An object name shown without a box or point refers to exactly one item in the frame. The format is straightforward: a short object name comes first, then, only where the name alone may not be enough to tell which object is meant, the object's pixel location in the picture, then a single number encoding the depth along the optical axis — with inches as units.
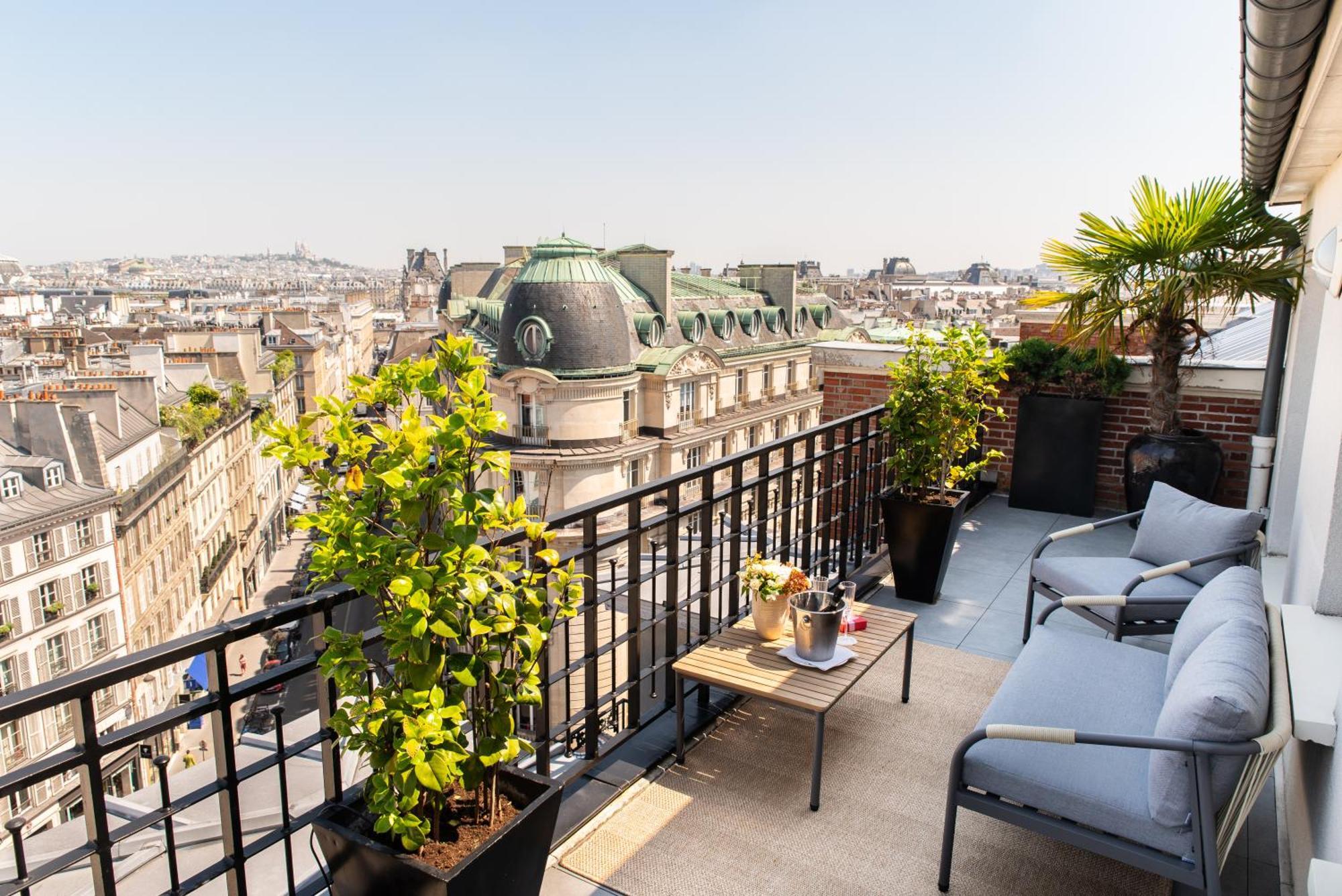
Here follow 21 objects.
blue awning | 1030.0
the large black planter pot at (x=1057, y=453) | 226.1
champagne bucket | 104.3
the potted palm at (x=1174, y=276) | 197.2
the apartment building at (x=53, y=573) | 828.0
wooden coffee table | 98.7
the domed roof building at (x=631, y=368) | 928.9
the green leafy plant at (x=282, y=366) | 1961.1
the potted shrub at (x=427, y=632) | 58.1
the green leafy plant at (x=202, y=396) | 1433.3
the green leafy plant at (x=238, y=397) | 1547.7
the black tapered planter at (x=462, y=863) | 60.9
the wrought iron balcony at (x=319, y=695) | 54.5
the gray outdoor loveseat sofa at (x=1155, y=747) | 69.8
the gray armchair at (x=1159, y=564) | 129.0
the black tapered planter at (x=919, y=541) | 163.9
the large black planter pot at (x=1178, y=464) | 200.2
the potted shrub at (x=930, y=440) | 163.9
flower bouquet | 109.5
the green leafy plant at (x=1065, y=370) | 224.1
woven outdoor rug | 88.3
